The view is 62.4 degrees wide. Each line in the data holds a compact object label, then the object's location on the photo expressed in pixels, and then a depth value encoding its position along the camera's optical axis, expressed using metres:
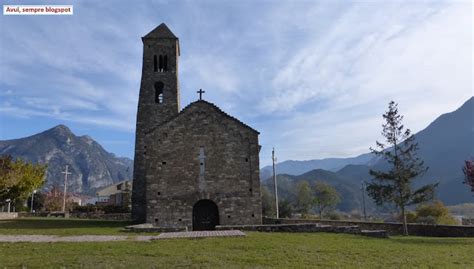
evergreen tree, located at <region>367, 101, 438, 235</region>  26.16
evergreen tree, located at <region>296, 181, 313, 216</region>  68.81
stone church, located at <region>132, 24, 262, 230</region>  25.78
